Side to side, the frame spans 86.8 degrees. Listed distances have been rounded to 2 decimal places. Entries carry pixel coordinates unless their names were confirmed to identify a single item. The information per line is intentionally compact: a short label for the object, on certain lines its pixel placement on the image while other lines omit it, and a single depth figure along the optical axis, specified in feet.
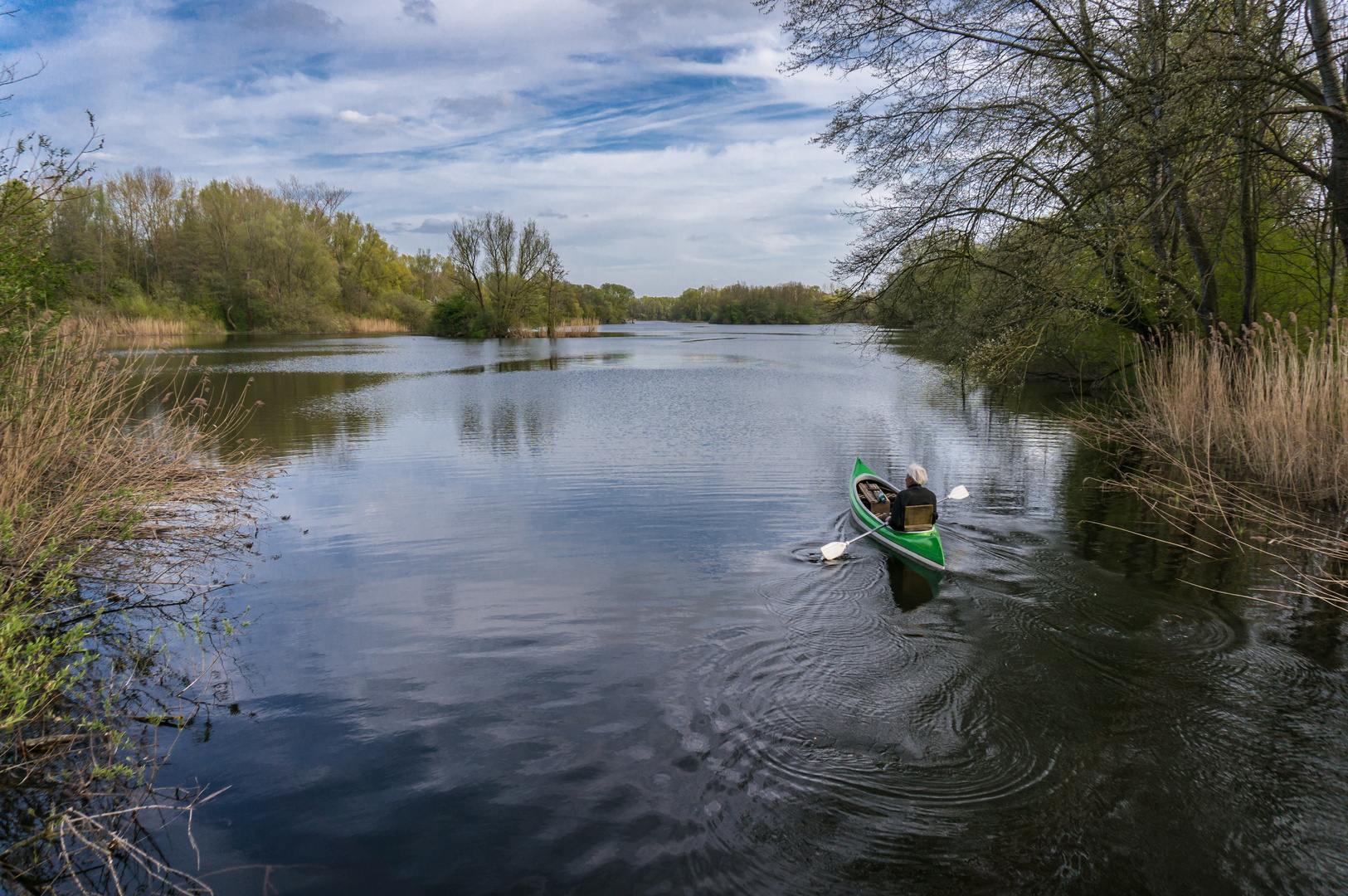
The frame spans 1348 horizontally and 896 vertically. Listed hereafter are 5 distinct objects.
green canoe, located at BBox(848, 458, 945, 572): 25.41
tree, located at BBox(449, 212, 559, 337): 188.85
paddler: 26.20
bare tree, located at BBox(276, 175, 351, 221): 224.12
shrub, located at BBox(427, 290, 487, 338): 198.49
